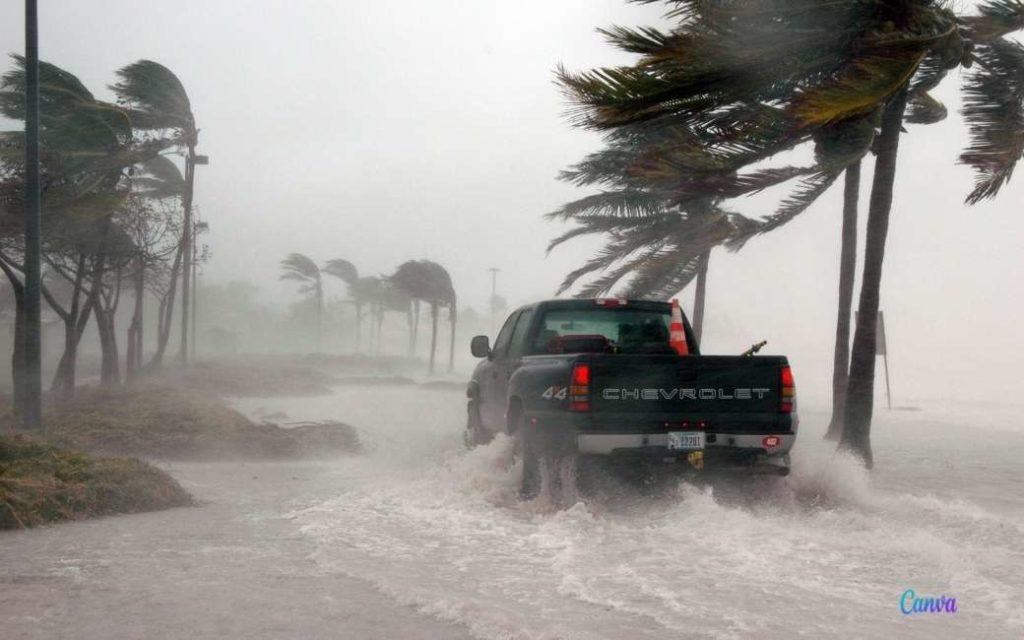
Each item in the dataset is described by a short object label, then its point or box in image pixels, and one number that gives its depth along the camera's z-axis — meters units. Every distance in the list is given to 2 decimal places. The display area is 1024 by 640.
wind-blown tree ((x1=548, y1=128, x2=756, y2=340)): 17.36
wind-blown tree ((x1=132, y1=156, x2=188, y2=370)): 30.11
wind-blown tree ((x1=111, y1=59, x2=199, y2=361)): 24.86
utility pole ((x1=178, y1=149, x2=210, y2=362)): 29.09
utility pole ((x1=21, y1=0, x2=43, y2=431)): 13.39
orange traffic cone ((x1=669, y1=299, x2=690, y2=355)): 9.57
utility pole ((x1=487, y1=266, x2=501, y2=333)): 91.43
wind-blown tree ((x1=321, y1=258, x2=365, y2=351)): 73.25
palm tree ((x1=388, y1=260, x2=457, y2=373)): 52.47
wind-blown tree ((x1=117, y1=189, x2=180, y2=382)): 24.69
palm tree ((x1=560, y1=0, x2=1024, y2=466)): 9.38
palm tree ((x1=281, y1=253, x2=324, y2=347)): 72.25
